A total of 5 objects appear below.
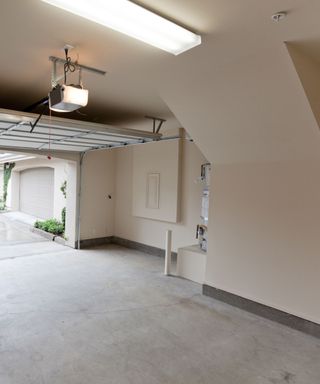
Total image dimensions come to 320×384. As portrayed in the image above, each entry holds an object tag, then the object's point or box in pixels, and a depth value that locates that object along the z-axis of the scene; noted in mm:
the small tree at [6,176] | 12853
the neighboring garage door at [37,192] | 10438
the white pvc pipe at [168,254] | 4969
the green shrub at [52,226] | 7828
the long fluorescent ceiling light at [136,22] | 1742
